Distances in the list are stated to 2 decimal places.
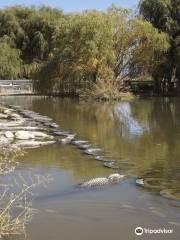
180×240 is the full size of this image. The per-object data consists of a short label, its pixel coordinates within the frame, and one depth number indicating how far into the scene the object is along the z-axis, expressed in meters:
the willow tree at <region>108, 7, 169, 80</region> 41.62
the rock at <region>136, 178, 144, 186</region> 9.84
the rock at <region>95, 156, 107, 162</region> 12.59
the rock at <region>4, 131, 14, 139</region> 15.75
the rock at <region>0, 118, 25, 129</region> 19.15
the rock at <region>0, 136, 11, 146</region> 14.30
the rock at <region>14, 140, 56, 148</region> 14.45
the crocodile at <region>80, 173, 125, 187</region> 9.74
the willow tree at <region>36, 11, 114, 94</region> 38.84
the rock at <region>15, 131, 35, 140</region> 15.56
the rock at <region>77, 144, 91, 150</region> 14.45
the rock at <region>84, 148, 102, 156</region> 13.53
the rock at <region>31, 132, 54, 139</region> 16.38
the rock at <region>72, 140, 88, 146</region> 15.30
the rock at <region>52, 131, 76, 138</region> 17.11
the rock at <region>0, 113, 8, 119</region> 23.47
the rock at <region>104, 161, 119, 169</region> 11.62
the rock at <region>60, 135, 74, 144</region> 15.60
